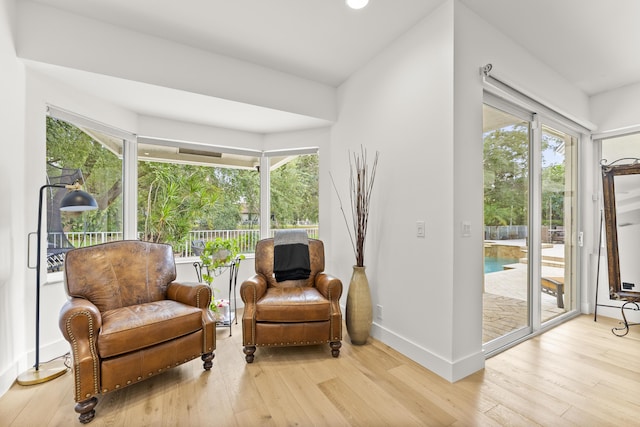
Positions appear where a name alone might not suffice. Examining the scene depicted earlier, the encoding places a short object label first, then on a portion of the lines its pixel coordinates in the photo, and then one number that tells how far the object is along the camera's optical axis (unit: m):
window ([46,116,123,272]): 2.44
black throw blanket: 2.83
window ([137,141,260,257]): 3.30
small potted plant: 2.94
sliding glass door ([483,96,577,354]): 2.46
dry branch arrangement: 2.68
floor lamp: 1.96
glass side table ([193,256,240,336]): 2.98
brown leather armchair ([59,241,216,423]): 1.63
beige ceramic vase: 2.53
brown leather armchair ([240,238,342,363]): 2.25
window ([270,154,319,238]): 3.77
